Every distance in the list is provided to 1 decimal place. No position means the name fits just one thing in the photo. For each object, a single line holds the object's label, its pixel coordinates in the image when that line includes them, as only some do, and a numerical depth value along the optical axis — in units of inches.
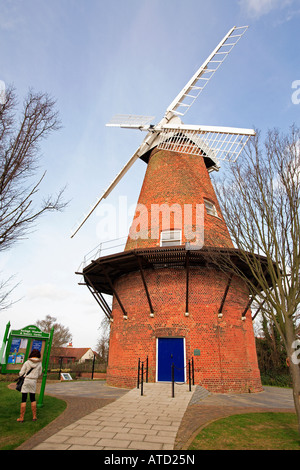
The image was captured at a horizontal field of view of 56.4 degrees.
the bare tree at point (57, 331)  1862.7
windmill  389.4
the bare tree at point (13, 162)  203.9
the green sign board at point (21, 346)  237.9
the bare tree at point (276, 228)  192.5
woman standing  201.6
